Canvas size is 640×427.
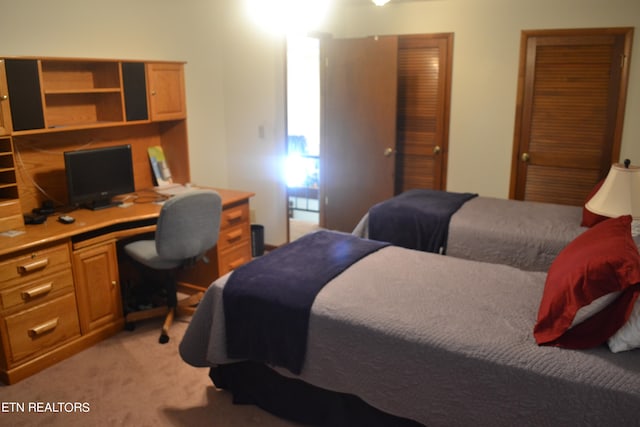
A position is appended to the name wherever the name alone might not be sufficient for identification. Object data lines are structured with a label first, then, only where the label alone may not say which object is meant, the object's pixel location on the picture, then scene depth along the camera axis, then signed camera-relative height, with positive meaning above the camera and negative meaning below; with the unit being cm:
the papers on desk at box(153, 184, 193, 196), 383 -61
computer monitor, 323 -44
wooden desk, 268 -98
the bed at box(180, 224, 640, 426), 170 -88
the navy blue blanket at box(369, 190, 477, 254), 342 -77
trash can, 462 -117
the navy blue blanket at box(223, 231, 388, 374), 216 -83
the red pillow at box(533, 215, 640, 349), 173 -65
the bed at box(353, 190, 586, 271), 306 -76
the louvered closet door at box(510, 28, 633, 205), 398 -4
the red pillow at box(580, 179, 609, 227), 298 -65
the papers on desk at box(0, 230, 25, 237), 279 -67
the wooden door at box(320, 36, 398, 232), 470 -19
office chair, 302 -81
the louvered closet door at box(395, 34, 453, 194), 458 -4
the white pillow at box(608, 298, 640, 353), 173 -76
